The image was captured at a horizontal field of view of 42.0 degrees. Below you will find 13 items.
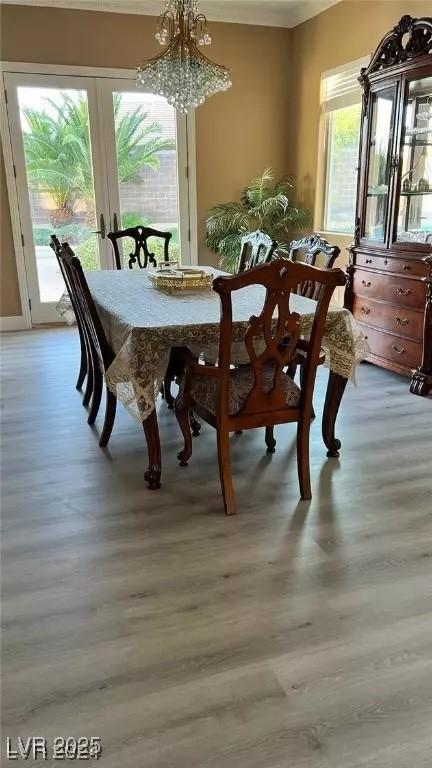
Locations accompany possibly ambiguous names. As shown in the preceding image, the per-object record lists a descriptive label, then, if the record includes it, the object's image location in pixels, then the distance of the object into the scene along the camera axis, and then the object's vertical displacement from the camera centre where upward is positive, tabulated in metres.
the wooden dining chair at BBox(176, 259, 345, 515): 2.00 -0.73
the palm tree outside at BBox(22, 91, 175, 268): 5.18 +0.31
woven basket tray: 2.94 -0.45
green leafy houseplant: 5.40 -0.26
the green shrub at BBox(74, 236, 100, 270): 5.53 -0.57
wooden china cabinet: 3.62 -0.10
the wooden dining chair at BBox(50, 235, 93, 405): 3.13 -0.92
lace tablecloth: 2.21 -0.54
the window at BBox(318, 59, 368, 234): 4.80 +0.38
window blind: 4.66 +0.85
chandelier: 3.02 +0.65
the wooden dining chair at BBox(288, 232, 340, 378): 2.78 -0.31
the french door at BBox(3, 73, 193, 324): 5.15 +0.22
